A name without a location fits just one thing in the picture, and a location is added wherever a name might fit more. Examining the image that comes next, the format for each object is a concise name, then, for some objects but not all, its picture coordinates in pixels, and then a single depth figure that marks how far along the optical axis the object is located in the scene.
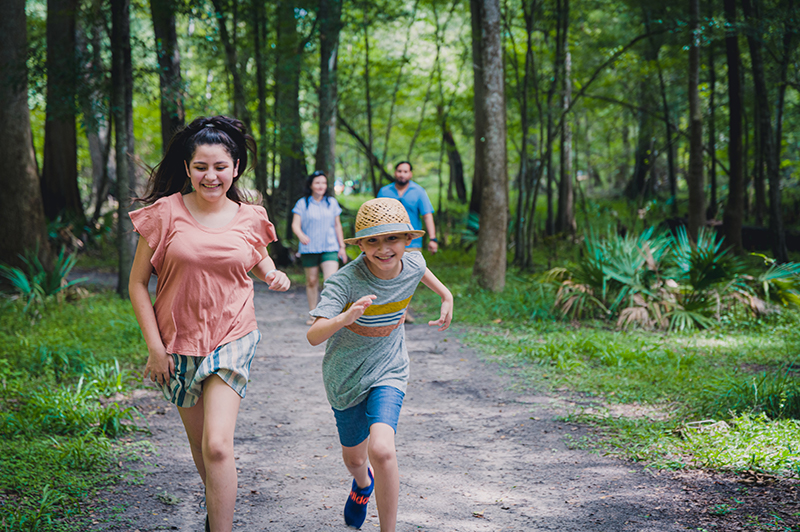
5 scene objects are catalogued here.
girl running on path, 2.71
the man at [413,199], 8.00
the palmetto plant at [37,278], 8.87
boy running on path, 2.79
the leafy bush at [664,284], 8.26
